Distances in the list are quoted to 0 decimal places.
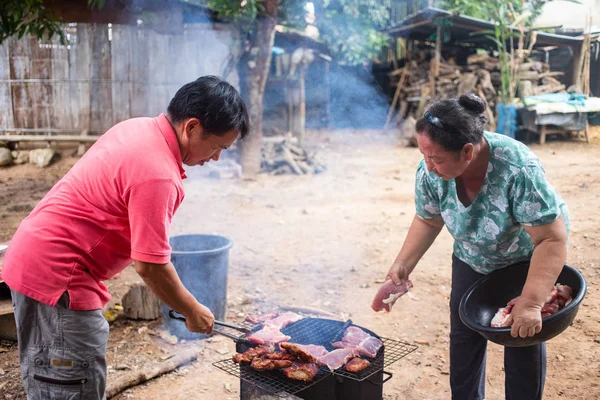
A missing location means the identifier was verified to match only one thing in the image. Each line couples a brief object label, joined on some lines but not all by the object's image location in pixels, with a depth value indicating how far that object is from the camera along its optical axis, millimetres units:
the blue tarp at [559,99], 14695
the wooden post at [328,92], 18934
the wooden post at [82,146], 12883
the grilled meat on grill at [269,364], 2926
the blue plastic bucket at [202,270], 4672
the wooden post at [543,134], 15086
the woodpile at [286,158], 12766
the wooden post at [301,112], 14359
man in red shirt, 2209
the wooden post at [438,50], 17398
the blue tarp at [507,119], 15281
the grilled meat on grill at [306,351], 2959
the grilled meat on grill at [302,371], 2844
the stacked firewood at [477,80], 16578
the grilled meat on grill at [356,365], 2896
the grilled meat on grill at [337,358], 2954
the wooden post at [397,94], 19922
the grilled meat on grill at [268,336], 3209
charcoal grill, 2877
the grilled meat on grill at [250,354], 3033
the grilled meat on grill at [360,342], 3064
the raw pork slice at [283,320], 3495
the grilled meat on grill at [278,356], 3004
